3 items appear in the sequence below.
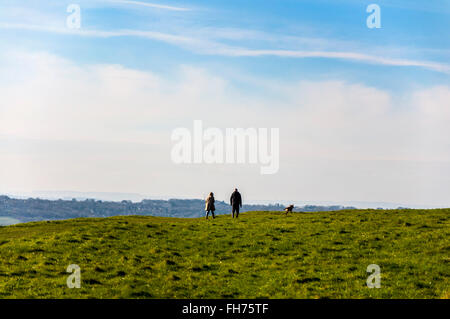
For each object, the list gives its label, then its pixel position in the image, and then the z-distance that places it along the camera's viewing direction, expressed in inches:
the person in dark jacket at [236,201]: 2033.7
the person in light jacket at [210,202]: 2075.5
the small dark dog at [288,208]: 2199.8
